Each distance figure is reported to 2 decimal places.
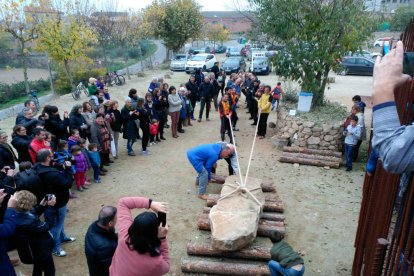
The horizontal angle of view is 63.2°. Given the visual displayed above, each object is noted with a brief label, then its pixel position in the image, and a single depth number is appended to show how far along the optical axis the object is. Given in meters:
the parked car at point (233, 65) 24.97
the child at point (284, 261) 3.92
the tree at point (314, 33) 9.88
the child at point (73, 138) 7.42
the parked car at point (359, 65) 23.66
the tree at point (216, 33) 44.81
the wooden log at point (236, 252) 5.22
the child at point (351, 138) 8.55
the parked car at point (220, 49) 45.69
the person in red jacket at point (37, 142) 6.49
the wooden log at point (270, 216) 6.29
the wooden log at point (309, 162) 8.98
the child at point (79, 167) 7.07
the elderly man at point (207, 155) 6.88
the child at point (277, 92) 13.06
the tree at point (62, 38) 15.48
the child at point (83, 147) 7.45
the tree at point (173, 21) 27.20
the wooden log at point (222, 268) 4.89
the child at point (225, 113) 10.53
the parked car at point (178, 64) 27.46
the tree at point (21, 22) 16.17
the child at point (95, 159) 7.71
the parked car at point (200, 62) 26.02
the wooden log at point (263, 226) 5.84
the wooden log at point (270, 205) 6.70
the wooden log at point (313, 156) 9.11
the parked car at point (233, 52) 36.50
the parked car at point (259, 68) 24.84
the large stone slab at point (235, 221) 5.09
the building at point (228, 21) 71.08
